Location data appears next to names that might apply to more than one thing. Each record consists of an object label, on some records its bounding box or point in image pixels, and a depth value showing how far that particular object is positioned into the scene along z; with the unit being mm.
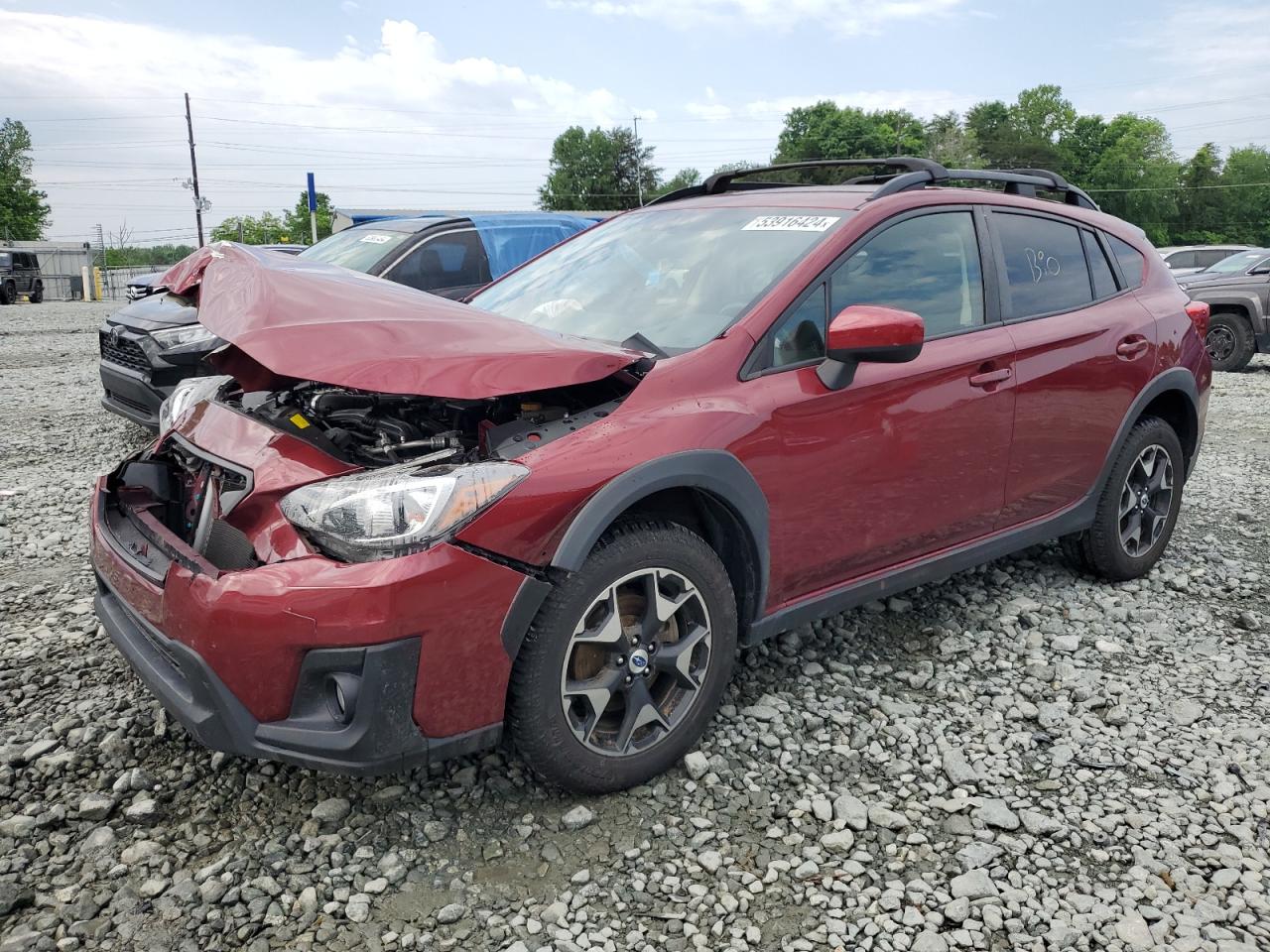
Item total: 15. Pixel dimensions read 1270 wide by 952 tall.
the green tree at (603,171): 95750
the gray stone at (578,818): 2607
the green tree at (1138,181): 82188
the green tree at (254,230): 72881
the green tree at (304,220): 78312
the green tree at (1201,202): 82625
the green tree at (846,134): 81562
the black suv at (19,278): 28703
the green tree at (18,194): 72412
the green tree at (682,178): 96619
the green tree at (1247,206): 81062
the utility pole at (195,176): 49594
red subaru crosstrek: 2268
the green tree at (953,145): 78925
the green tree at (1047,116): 93562
